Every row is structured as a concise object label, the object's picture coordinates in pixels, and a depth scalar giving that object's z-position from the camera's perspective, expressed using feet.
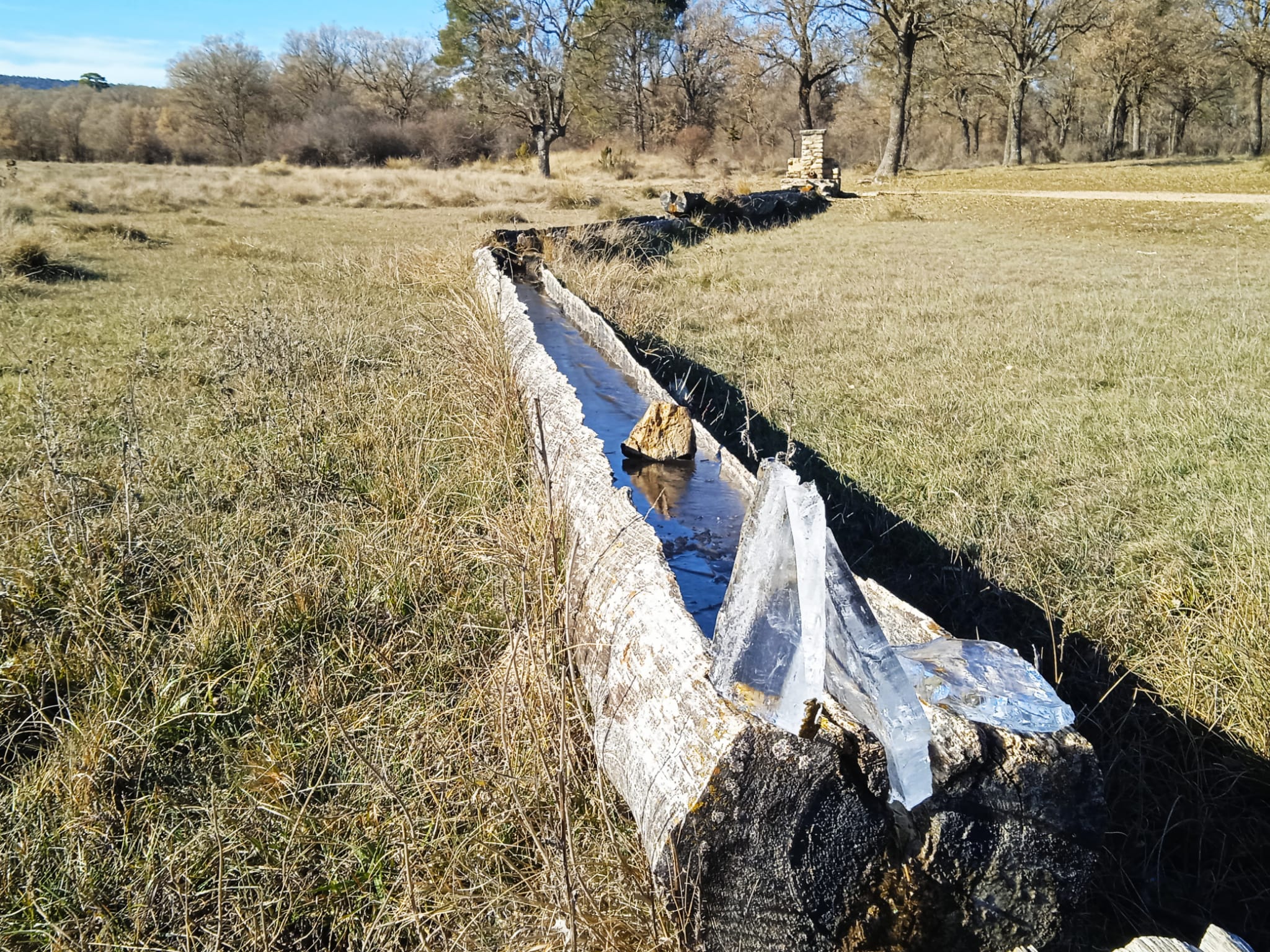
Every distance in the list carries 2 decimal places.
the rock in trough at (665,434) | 12.18
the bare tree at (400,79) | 141.08
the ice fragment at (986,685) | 5.27
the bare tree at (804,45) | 91.20
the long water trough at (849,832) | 5.06
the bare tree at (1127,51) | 99.71
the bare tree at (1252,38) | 93.76
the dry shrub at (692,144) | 107.96
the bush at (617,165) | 94.32
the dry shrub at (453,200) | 66.28
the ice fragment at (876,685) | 4.50
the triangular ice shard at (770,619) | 4.77
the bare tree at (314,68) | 150.41
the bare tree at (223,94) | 126.62
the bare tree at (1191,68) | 100.48
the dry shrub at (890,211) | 55.26
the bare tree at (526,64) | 95.76
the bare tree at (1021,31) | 88.53
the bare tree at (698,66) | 130.11
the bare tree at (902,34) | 78.69
